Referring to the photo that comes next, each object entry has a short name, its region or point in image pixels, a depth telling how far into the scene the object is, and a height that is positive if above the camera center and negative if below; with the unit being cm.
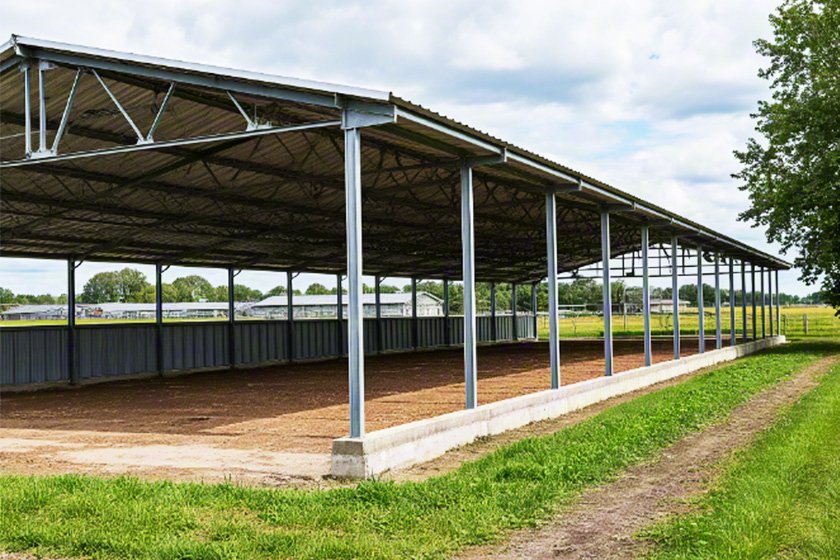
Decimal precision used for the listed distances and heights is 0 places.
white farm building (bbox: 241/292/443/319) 6875 -28
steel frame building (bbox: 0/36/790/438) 1059 +230
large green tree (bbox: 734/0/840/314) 2923 +535
